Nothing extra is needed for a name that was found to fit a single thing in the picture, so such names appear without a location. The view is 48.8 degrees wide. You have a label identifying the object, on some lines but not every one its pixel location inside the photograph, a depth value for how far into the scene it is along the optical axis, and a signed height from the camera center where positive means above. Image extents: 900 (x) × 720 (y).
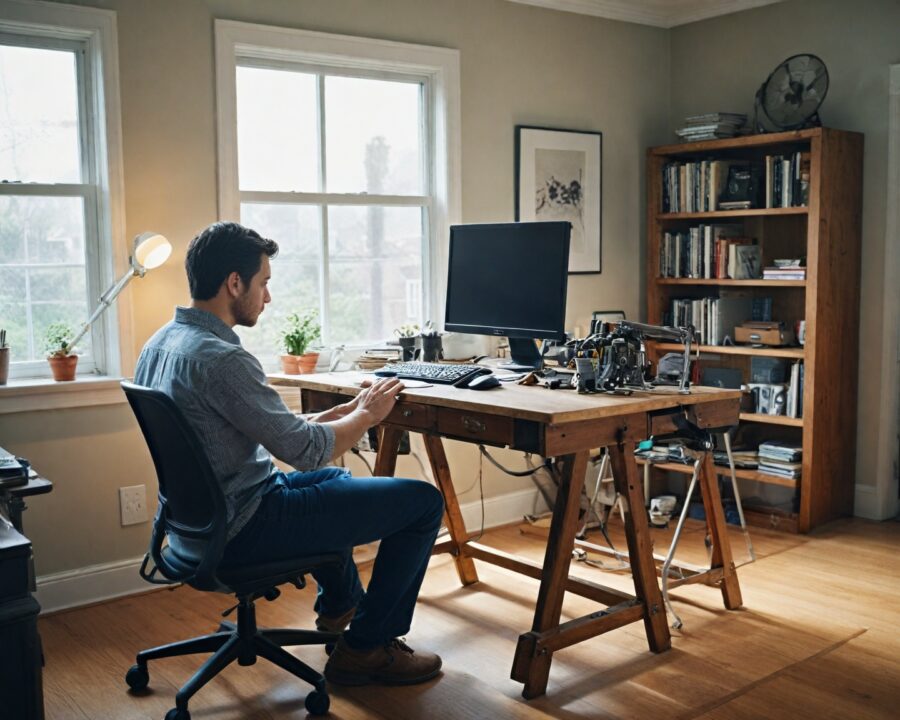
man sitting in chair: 2.51 -0.50
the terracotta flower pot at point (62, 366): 3.59 -0.35
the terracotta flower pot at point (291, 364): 4.13 -0.39
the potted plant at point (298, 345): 4.14 -0.32
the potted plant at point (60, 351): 3.59 -0.29
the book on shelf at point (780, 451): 4.61 -0.86
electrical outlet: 3.77 -0.89
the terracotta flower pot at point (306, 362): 4.13 -0.39
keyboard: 3.23 -0.34
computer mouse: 3.10 -0.36
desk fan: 4.56 +0.82
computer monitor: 3.39 -0.05
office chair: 2.45 -0.76
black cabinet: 1.68 -0.63
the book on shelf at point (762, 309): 4.87 -0.20
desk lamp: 3.56 +0.04
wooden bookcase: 4.47 -0.18
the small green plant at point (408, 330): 4.19 -0.26
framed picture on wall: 4.84 +0.43
